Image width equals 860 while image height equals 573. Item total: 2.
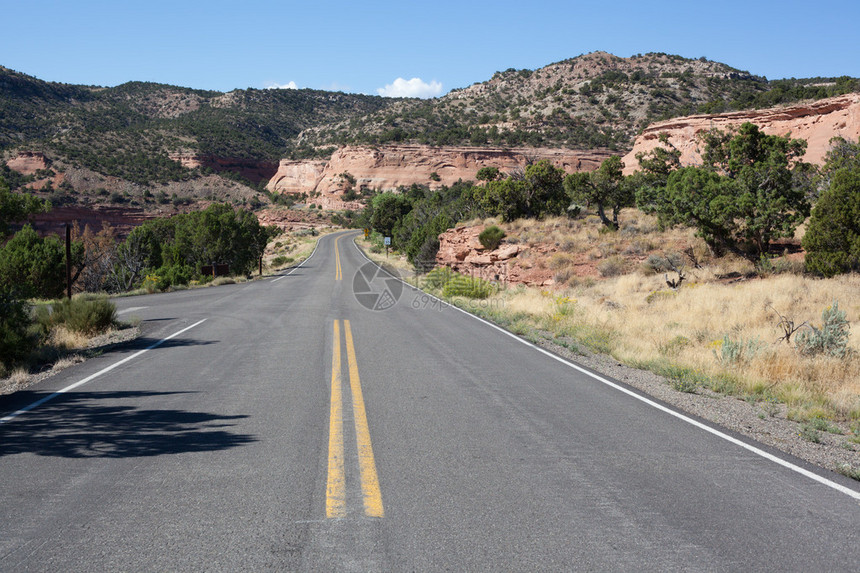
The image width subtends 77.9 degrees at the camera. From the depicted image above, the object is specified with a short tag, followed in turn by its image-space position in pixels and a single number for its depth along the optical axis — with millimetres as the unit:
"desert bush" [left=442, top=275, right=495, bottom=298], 23094
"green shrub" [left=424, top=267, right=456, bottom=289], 27167
